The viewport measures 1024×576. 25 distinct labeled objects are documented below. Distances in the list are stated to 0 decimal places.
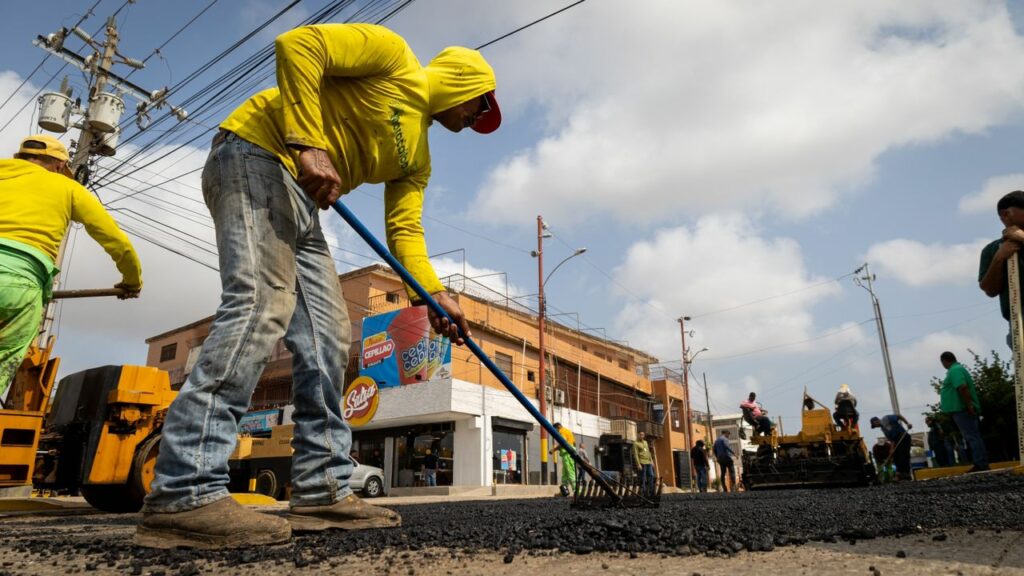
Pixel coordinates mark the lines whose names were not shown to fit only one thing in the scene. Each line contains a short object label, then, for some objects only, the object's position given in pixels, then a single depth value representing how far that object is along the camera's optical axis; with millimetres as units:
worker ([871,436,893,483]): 15449
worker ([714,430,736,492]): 16422
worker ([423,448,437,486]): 22438
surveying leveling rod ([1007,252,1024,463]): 3152
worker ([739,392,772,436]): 13125
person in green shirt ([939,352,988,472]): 6258
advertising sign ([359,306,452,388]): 23375
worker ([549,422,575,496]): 14299
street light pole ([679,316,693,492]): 37000
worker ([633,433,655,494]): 14609
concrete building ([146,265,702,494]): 22859
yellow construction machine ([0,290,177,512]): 5270
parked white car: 16953
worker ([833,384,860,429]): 12695
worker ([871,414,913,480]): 13102
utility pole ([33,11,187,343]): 14656
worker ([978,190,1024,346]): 3244
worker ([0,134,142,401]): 2730
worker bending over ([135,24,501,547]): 1865
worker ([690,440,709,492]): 17672
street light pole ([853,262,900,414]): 31656
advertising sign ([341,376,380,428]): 22984
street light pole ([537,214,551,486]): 22156
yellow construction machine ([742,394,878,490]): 11172
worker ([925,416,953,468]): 12630
